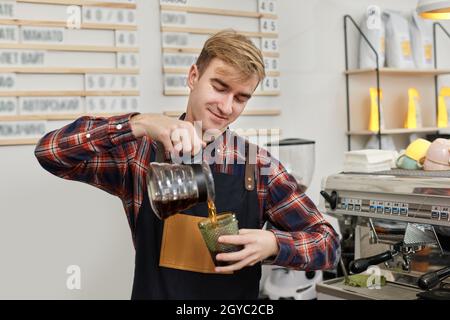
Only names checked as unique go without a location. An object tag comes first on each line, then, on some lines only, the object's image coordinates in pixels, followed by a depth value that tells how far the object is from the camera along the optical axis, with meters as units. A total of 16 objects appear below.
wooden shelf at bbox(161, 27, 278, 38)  2.78
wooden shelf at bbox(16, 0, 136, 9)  2.46
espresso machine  1.65
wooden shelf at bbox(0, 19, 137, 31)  2.39
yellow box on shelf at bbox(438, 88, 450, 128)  3.61
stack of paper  2.00
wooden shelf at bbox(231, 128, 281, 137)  2.98
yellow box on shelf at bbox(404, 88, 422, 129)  3.54
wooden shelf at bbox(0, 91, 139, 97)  2.40
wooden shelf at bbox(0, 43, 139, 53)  2.39
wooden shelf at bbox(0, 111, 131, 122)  2.39
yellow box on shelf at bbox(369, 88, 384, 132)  3.38
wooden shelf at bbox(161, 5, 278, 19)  2.79
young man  1.36
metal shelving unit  3.32
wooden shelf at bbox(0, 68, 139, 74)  2.40
